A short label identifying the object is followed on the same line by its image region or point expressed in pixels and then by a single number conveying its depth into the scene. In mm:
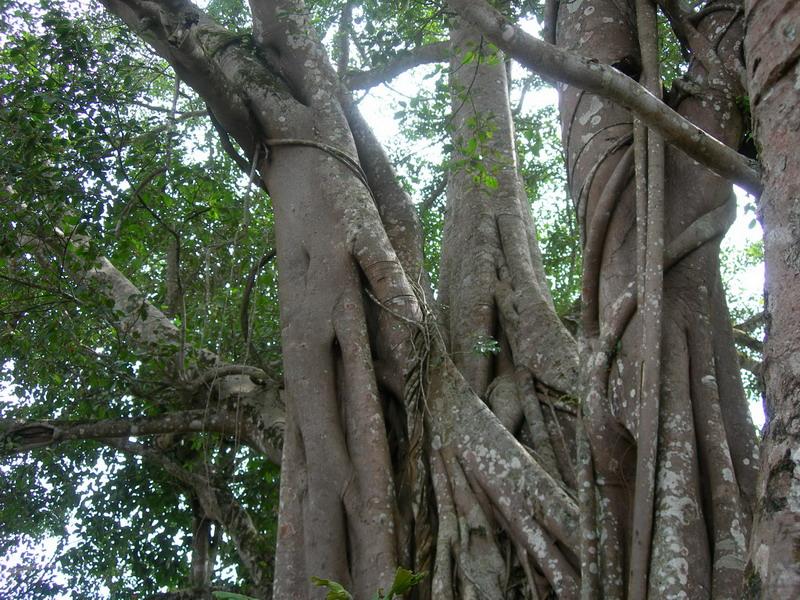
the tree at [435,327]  3072
